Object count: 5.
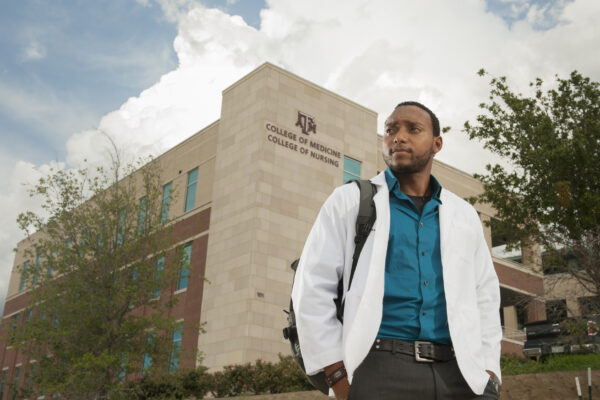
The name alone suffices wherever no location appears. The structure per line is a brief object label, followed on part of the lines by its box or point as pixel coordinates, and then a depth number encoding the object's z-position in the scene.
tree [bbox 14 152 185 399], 16.03
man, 2.89
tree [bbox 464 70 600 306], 14.48
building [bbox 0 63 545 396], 23.08
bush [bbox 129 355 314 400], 16.59
